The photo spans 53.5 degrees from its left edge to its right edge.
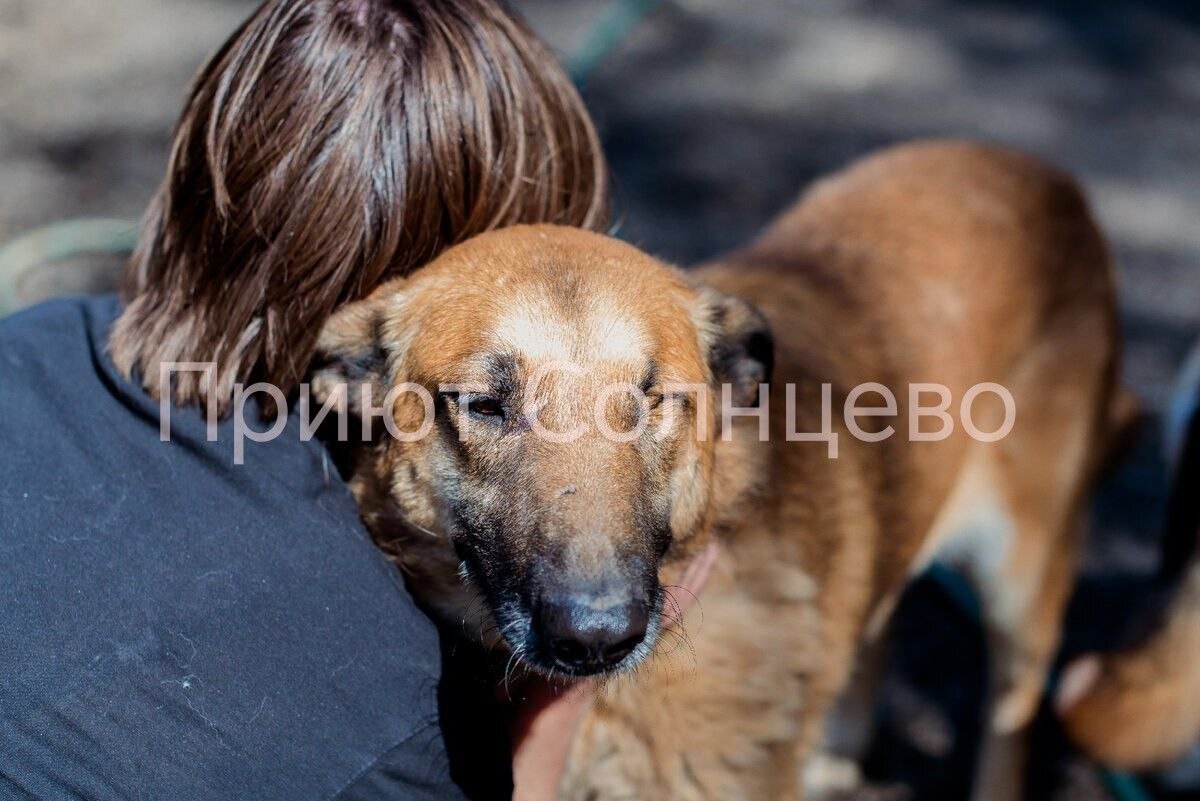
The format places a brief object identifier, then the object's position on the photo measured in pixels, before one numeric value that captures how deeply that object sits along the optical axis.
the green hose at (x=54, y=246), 3.50
